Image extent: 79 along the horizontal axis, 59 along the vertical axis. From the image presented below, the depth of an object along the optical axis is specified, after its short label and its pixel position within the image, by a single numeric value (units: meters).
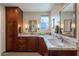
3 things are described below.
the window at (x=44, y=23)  3.56
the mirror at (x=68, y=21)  1.35
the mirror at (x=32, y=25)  3.58
